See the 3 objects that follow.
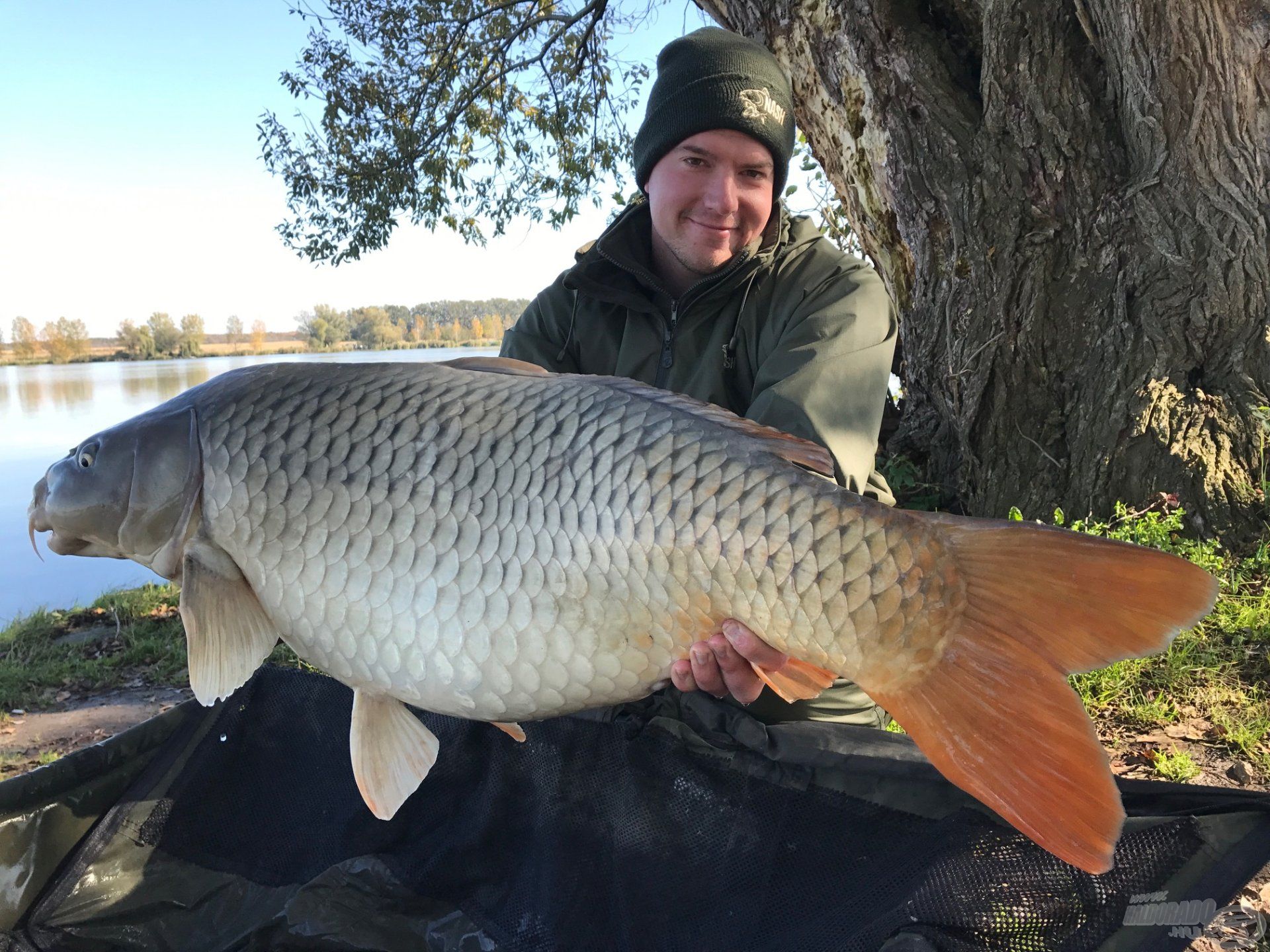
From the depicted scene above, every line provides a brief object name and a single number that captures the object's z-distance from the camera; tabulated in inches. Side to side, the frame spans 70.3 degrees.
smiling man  60.5
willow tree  81.7
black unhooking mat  37.3
